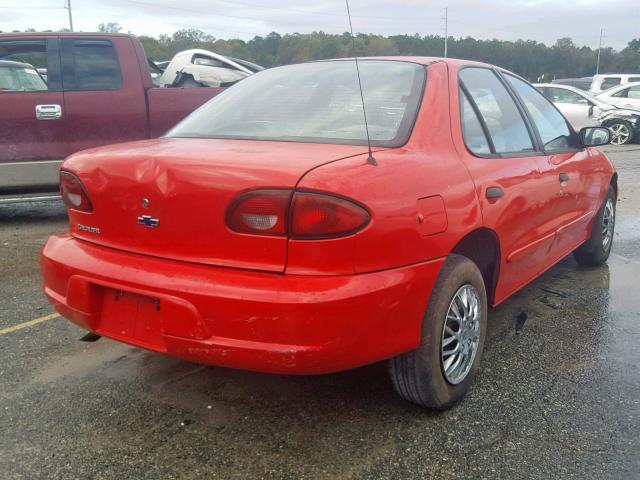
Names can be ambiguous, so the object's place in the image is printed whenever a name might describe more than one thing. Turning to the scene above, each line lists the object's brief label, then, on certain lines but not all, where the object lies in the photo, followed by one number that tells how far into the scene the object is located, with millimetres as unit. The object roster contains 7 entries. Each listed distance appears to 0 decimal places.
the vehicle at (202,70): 7340
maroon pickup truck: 6035
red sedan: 2137
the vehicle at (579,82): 20459
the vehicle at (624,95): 16578
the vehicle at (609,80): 18078
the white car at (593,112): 15227
